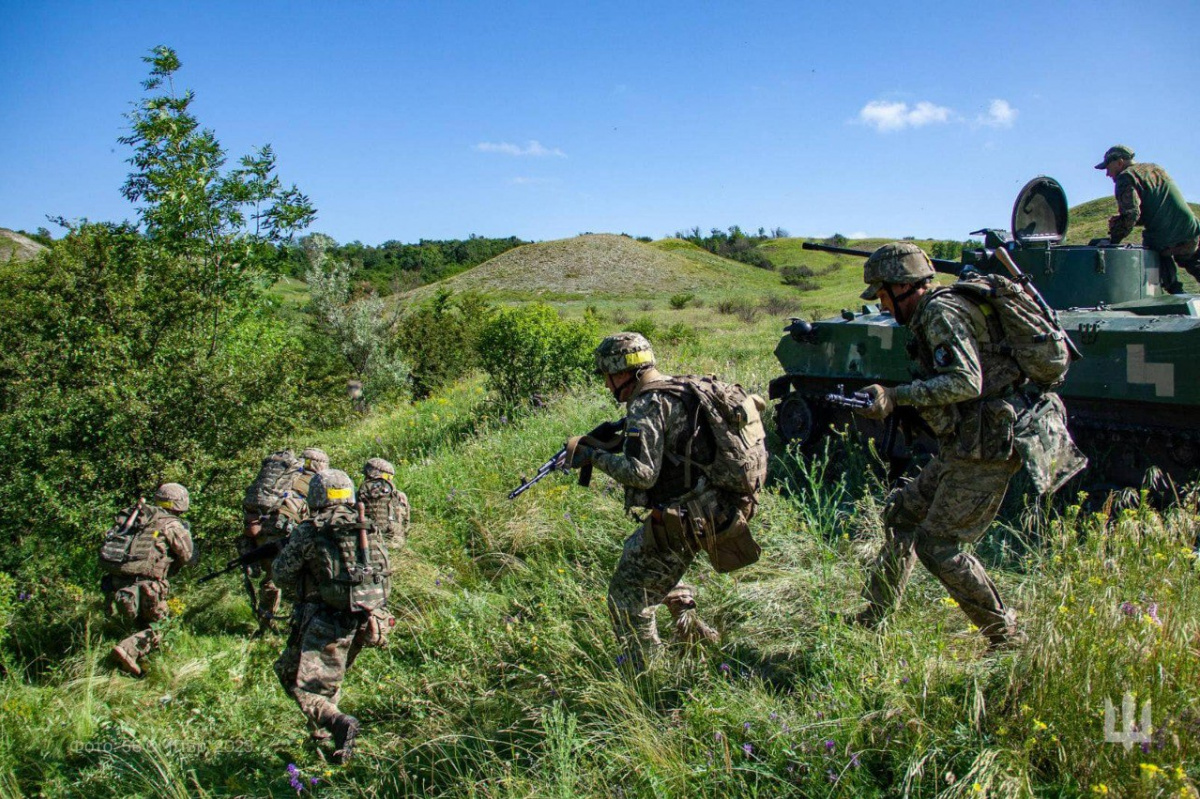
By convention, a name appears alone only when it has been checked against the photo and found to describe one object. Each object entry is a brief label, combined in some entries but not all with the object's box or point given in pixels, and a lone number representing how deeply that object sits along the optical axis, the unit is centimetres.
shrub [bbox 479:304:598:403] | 1130
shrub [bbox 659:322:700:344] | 1716
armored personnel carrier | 584
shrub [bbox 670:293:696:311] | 3294
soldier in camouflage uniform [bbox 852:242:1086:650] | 341
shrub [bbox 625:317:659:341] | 1643
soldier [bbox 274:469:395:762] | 399
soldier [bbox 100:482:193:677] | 555
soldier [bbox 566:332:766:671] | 343
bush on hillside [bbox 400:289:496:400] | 1917
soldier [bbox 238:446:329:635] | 609
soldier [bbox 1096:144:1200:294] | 721
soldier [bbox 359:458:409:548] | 582
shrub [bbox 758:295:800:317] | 2880
